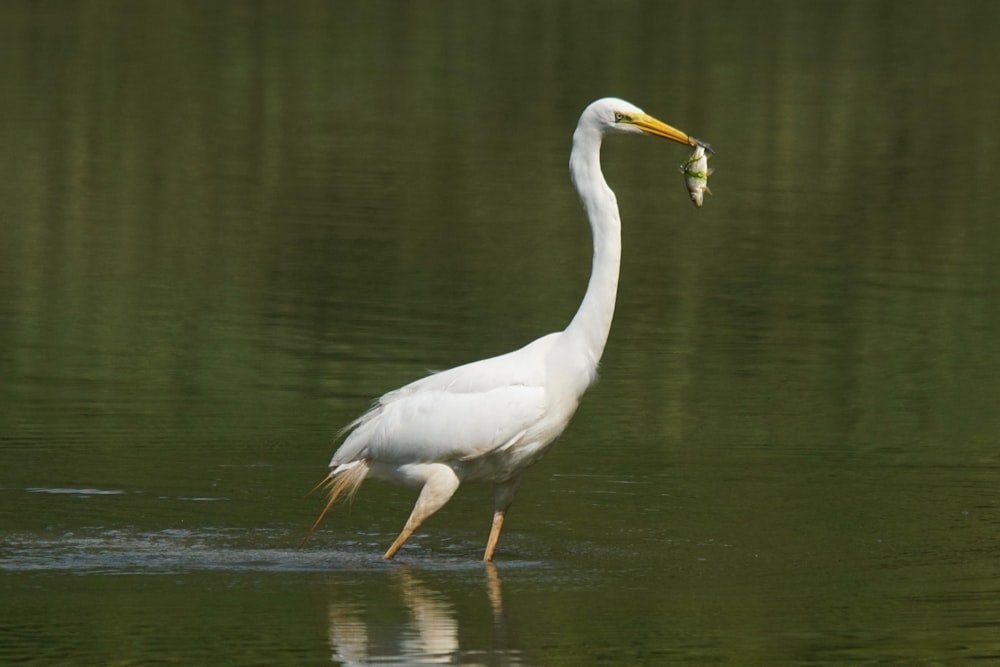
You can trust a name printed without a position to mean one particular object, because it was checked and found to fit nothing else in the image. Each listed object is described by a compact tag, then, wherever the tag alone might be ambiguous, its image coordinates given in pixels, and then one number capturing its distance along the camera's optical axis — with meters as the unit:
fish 19.22
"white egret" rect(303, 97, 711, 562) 18.41
